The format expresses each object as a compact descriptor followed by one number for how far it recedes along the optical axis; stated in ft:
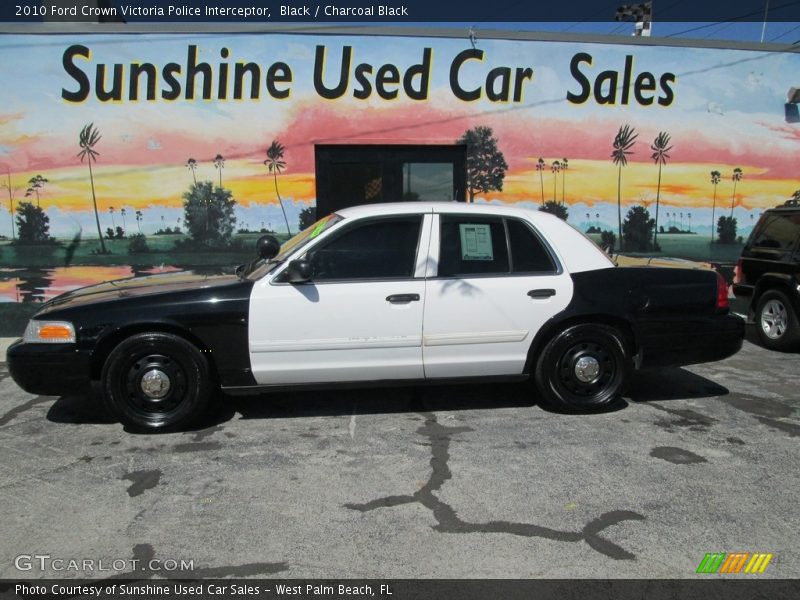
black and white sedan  15.78
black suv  24.47
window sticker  16.88
